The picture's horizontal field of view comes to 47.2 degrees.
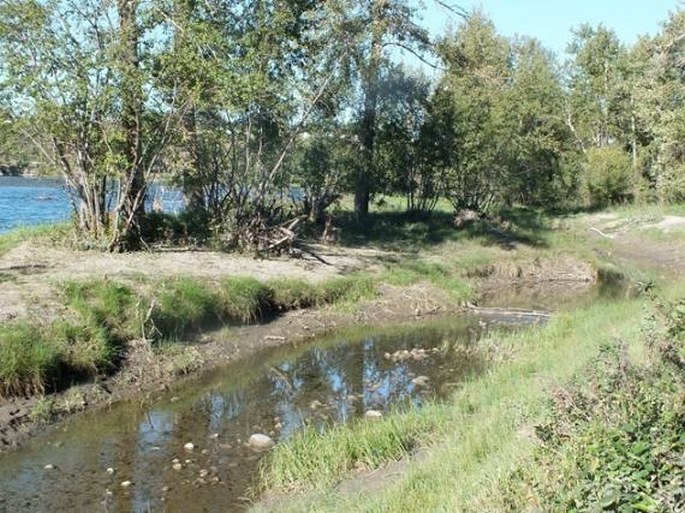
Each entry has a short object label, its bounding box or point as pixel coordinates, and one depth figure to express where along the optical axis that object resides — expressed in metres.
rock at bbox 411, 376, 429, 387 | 11.99
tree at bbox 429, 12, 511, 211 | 26.34
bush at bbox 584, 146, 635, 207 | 41.84
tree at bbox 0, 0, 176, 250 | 15.02
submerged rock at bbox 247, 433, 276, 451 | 9.36
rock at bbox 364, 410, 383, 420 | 10.15
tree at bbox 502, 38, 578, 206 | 30.03
